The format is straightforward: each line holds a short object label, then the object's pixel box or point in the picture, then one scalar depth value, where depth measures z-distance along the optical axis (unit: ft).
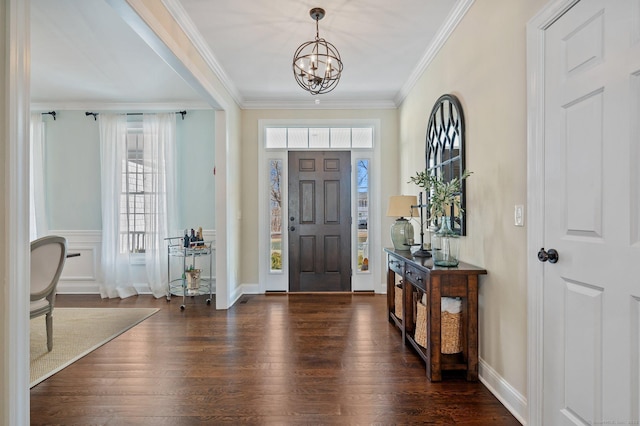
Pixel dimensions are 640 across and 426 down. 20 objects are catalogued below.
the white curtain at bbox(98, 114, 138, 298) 15.94
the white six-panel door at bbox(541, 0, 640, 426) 4.31
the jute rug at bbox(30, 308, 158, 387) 8.95
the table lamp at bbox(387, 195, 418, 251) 11.76
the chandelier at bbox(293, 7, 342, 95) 9.05
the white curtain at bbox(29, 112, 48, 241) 16.08
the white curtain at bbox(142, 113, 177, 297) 15.96
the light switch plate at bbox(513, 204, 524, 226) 6.44
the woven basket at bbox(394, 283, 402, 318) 11.20
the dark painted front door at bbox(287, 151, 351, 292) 16.72
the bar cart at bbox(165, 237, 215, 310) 14.92
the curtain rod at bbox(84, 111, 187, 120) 16.22
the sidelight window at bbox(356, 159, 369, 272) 16.76
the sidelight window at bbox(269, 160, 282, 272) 16.76
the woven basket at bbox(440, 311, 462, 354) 7.91
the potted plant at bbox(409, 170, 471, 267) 8.23
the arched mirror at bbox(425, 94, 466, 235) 8.99
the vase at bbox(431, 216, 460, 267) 8.19
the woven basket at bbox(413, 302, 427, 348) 8.50
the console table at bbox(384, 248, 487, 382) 7.75
